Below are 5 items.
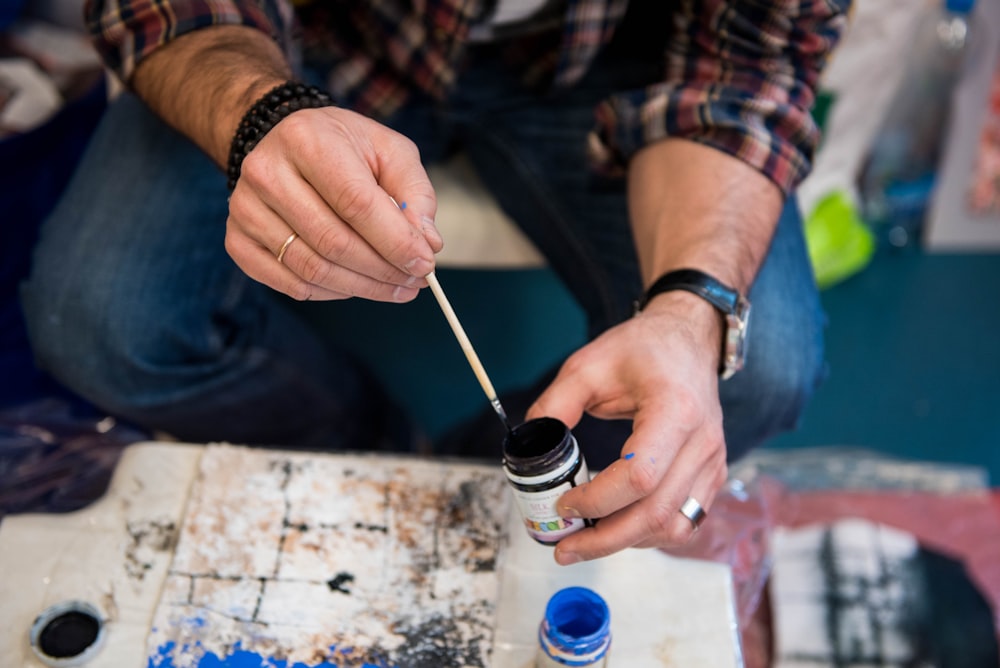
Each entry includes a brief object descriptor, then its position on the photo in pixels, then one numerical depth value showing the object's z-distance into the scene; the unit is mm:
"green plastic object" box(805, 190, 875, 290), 1735
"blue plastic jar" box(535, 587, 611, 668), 778
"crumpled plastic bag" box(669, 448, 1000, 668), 1211
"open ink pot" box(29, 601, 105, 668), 840
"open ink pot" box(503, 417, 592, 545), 755
